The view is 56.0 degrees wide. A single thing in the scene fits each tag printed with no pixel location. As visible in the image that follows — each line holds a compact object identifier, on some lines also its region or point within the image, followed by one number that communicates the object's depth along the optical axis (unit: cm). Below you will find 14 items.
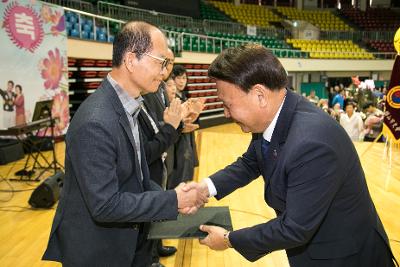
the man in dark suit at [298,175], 129
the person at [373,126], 738
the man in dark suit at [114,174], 137
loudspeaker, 438
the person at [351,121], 739
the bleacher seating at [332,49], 1884
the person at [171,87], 370
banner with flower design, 603
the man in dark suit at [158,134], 241
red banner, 484
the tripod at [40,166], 554
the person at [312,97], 1233
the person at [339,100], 1063
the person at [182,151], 349
